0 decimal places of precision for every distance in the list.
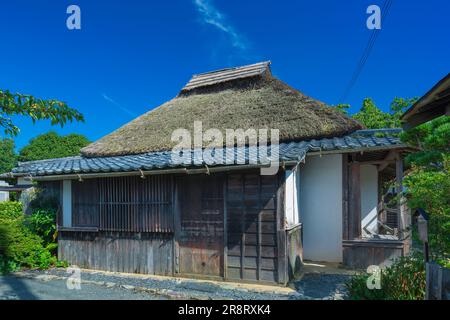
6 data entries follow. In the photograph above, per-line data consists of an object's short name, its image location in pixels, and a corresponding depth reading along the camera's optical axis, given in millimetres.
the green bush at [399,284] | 4086
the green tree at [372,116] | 19844
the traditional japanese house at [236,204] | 5863
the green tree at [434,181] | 3639
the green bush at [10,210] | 7738
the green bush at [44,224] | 7539
